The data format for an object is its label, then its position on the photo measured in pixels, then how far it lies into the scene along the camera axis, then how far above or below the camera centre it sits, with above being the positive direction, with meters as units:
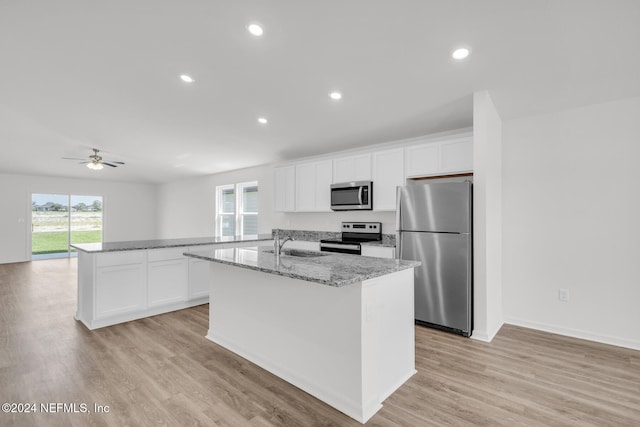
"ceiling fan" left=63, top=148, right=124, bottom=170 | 5.46 +0.96
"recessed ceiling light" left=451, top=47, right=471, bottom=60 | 2.35 +1.30
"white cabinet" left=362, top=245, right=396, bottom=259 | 4.00 -0.48
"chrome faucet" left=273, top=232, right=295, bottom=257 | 2.69 -0.29
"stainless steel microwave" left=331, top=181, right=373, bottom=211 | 4.45 +0.31
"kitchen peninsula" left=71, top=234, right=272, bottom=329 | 3.31 -0.78
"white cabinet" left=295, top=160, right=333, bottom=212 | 5.06 +0.52
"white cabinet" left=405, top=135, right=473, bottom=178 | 3.57 +0.75
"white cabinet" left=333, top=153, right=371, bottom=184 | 4.55 +0.75
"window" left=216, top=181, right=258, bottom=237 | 7.03 +0.15
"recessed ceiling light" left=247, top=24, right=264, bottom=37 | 2.31 +1.46
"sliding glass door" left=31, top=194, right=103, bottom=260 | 8.08 -0.23
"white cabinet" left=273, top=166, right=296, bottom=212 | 5.57 +0.51
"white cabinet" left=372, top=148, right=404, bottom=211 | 4.19 +0.57
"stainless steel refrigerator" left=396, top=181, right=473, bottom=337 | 3.13 -0.35
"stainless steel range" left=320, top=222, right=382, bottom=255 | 4.38 -0.35
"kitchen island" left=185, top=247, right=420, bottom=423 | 1.88 -0.78
